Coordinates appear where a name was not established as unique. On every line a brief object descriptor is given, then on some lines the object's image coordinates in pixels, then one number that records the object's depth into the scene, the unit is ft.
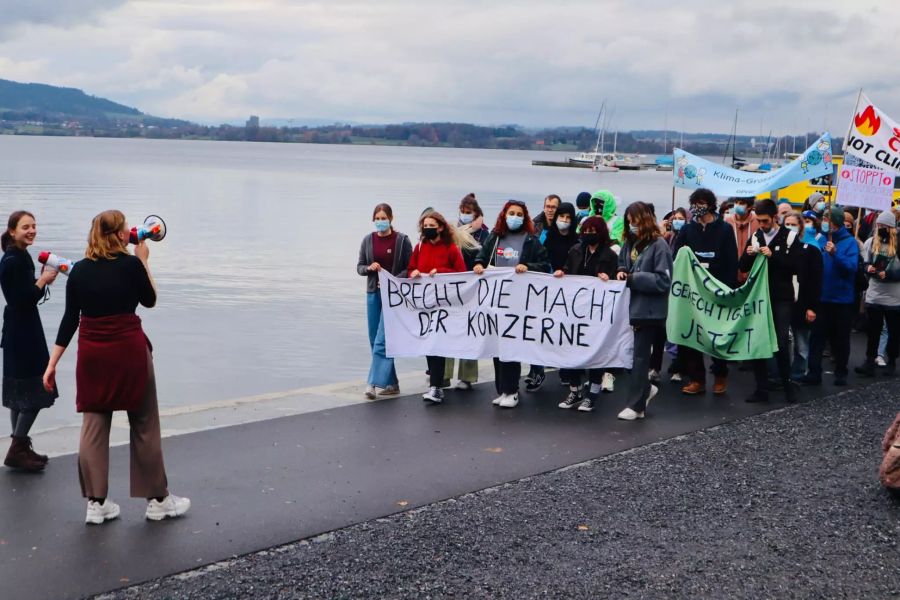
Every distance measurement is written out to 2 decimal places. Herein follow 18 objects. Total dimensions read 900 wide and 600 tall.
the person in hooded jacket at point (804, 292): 36.24
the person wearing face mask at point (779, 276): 35.32
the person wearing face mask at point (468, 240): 36.91
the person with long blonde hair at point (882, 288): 40.11
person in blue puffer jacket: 38.60
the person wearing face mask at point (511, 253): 33.96
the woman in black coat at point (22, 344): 25.14
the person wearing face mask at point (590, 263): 33.63
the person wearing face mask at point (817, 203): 60.60
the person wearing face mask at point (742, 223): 40.78
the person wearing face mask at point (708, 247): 35.45
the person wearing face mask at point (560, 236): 35.19
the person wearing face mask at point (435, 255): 34.83
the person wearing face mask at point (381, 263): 35.58
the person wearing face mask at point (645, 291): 32.22
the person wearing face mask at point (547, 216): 36.50
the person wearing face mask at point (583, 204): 42.68
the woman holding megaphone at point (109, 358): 21.50
